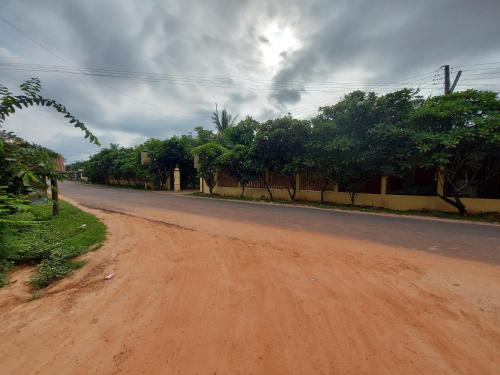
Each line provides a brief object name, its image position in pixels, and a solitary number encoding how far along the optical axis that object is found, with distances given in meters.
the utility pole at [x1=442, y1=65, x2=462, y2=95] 14.87
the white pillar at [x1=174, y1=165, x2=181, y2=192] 22.65
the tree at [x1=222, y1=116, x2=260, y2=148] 18.83
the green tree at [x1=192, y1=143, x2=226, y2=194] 16.83
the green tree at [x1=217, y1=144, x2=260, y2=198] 14.46
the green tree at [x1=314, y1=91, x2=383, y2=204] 10.36
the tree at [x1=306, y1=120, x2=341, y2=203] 11.19
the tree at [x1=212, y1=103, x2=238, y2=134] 27.38
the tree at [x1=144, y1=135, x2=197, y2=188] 23.22
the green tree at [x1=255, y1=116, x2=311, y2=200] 12.40
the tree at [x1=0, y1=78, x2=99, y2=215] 1.82
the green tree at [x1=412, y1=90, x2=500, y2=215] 8.03
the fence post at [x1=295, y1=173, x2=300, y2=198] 14.17
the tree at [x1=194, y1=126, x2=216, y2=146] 22.91
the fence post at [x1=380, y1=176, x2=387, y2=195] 11.16
